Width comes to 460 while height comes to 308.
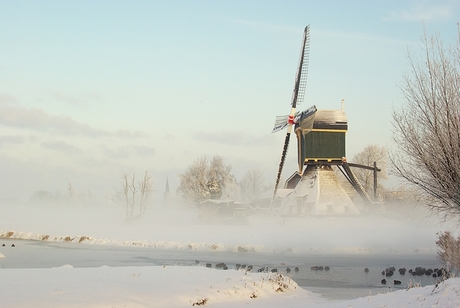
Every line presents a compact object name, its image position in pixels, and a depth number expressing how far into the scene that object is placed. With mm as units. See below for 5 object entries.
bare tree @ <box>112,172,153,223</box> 65788
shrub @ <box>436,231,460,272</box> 22306
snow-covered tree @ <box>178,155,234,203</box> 64000
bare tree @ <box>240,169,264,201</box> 114475
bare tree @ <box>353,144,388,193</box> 72438
